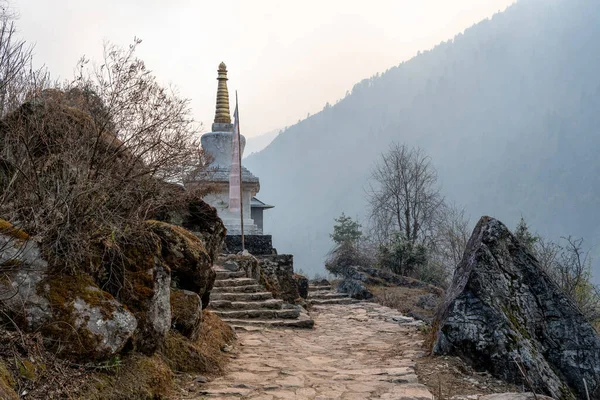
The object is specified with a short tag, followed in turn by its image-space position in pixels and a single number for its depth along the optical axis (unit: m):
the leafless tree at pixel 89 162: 3.60
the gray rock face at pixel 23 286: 3.19
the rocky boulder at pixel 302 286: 13.34
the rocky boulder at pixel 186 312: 4.93
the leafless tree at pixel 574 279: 9.71
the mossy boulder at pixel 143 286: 4.04
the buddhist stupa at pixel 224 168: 14.55
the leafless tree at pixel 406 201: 24.00
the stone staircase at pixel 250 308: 8.16
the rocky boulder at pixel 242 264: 10.59
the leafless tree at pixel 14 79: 5.34
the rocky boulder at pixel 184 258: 5.04
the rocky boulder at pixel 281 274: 11.68
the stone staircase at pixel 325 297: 13.90
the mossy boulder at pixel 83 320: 3.32
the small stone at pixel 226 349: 5.86
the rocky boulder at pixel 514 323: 4.59
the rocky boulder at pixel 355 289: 14.59
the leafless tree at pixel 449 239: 14.84
